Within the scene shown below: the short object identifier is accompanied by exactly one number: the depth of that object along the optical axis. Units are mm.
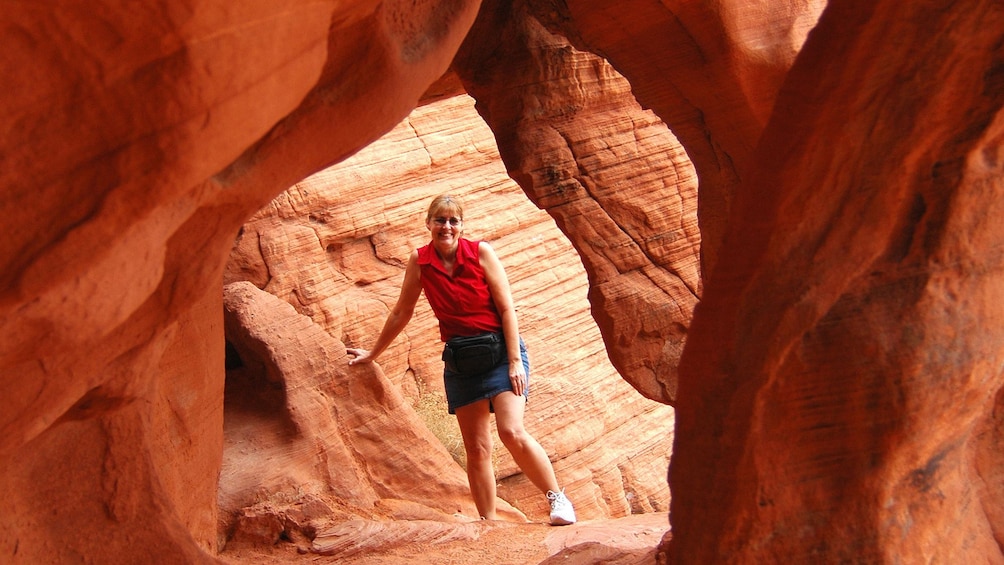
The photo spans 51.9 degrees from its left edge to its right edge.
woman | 4613
